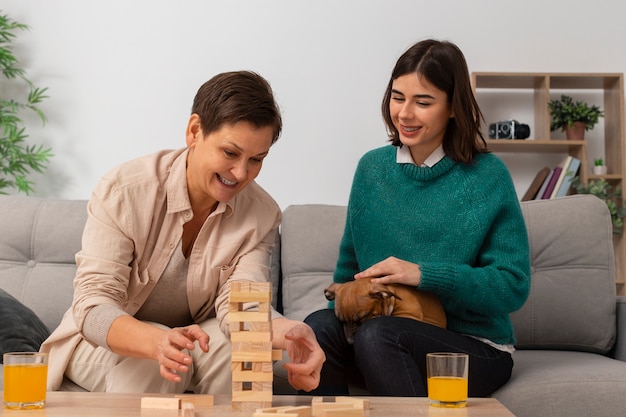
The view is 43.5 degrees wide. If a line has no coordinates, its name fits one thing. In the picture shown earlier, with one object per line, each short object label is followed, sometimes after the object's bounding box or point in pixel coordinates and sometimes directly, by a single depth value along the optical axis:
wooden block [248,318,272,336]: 1.30
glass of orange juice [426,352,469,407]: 1.35
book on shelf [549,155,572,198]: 3.98
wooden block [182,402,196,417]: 1.24
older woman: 1.67
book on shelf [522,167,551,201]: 4.04
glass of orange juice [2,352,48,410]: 1.30
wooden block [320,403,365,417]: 1.26
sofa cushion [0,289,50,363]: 2.18
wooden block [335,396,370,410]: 1.31
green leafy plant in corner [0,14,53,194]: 3.96
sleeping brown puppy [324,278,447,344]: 1.95
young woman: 1.96
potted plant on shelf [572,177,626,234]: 3.92
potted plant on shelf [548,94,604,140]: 4.06
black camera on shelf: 4.07
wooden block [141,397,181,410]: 1.30
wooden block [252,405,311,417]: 1.18
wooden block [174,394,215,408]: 1.37
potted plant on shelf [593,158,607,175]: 4.10
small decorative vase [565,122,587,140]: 4.06
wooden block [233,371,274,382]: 1.31
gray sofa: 2.55
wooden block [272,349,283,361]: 1.33
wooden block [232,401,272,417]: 1.32
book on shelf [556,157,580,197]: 3.98
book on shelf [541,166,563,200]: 3.99
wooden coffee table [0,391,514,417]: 1.28
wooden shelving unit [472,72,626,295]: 4.01
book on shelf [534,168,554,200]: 4.01
